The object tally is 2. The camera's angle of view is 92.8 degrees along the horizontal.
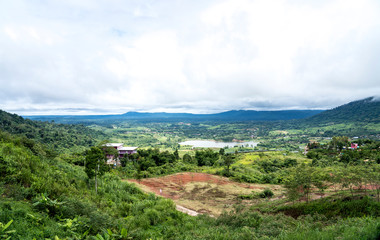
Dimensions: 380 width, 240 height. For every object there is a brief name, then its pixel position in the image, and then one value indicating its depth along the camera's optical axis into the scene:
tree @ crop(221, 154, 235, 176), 34.05
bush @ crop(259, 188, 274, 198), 22.56
